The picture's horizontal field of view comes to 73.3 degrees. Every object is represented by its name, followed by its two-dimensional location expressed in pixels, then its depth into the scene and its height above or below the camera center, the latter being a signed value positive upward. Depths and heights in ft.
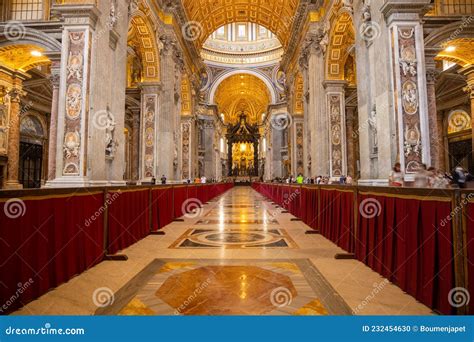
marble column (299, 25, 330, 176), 46.83 +11.60
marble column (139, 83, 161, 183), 46.57 +8.21
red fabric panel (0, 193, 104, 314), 8.51 -1.90
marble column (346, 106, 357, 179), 54.24 +7.65
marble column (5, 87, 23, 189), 43.91 +6.65
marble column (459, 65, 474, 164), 40.84 +13.50
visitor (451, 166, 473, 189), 21.67 +0.28
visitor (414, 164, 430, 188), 20.84 +0.22
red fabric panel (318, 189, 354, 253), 15.34 -1.85
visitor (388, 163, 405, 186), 22.06 +0.41
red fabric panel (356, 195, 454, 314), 8.23 -1.99
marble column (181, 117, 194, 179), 67.21 +8.50
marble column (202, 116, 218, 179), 128.36 +15.59
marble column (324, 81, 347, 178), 44.80 +8.10
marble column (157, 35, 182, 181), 48.06 +10.92
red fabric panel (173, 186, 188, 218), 29.16 -1.35
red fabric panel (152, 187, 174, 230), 22.40 -1.69
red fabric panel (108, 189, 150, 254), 15.38 -1.87
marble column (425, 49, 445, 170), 27.33 +8.82
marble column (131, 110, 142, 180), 56.59 +8.74
